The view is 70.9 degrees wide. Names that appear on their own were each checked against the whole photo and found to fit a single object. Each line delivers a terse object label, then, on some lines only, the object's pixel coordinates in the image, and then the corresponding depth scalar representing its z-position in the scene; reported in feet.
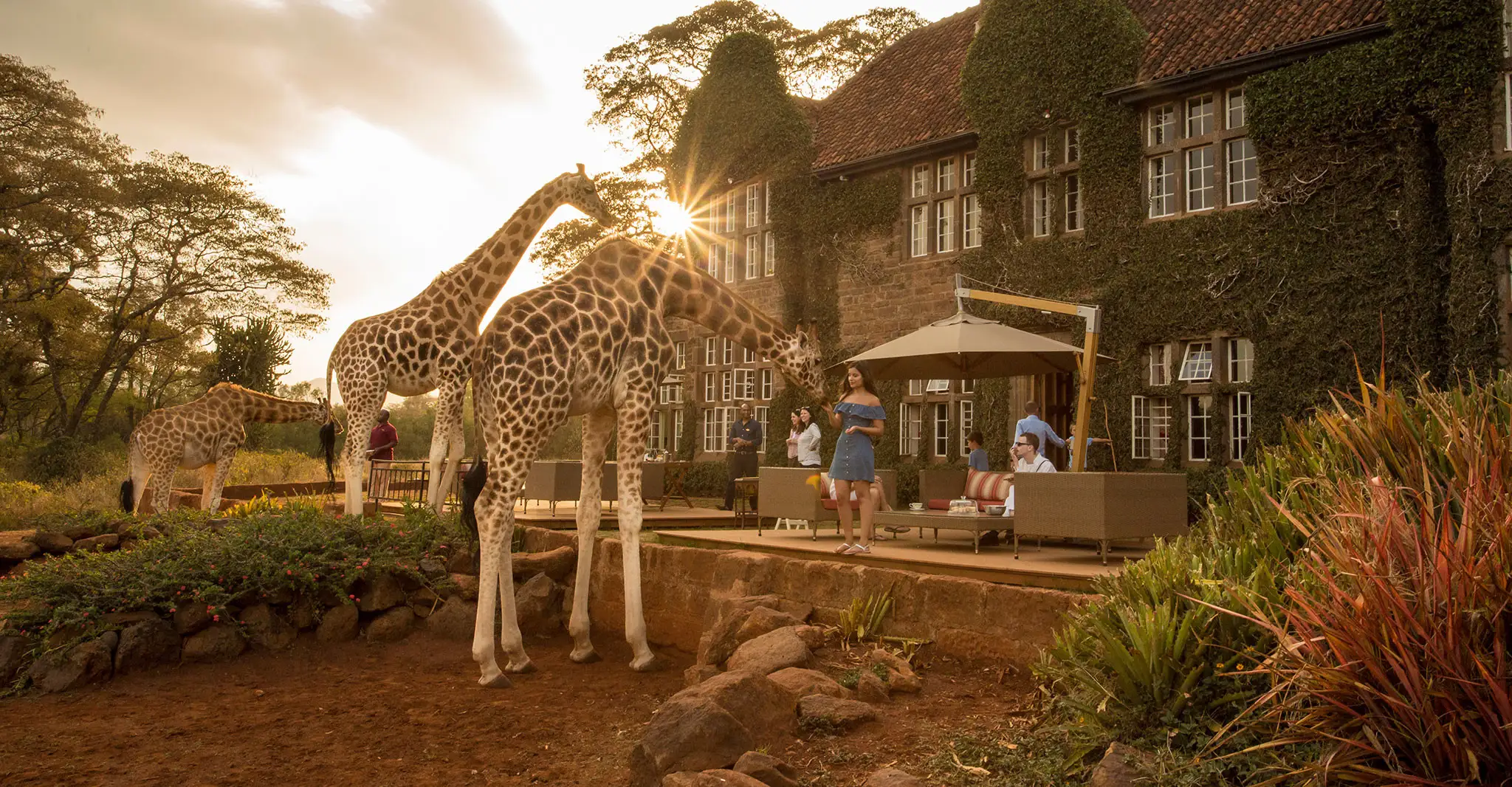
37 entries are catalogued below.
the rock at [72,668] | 26.96
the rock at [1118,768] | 12.69
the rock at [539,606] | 32.07
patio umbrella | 33.63
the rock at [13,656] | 27.55
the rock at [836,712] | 17.89
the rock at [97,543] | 40.29
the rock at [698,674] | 23.03
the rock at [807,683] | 19.13
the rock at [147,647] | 28.07
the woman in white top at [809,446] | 42.93
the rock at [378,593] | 31.89
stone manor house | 45.65
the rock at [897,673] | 20.24
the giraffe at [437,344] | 35.94
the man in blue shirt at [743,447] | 51.88
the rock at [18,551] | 40.19
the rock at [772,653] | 20.92
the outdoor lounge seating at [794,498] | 34.32
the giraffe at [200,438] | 42.34
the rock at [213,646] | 29.12
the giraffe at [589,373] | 25.54
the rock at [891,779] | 13.92
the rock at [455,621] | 32.04
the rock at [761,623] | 23.61
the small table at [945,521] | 29.96
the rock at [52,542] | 41.42
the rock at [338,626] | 31.04
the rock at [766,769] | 15.14
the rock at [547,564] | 33.27
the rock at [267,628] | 30.22
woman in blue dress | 30.45
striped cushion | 36.52
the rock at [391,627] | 31.48
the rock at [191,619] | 29.37
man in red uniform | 49.73
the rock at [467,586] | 33.01
